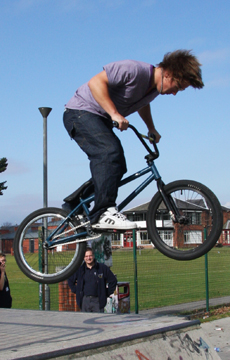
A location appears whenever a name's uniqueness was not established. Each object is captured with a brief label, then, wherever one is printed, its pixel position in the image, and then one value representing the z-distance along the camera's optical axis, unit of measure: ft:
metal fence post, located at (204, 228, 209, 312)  40.83
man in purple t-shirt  13.43
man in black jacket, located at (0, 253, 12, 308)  29.50
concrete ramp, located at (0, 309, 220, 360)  12.98
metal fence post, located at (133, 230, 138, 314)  35.09
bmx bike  14.12
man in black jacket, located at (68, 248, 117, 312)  27.32
